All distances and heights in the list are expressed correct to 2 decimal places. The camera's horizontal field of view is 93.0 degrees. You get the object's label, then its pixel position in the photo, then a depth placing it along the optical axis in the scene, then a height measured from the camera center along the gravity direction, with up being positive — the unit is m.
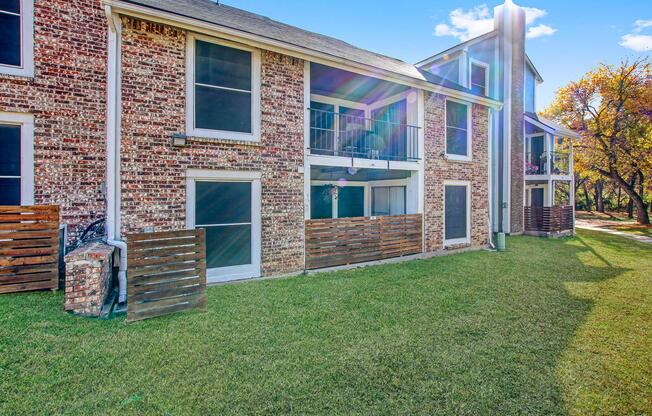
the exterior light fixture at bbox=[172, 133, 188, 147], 5.91 +1.33
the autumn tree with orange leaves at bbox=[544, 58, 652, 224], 18.88 +5.82
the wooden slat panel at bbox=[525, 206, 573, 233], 15.26 -0.46
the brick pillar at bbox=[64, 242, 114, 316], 4.23 -1.04
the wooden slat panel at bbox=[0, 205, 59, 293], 4.86 -0.65
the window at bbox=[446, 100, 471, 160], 10.42 +2.72
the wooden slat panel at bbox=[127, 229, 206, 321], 4.36 -0.96
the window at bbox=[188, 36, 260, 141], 6.25 +2.49
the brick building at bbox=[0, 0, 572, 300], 5.52 +1.76
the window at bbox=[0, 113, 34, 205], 5.44 +0.83
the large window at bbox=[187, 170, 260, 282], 6.30 -0.20
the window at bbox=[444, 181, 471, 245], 10.32 -0.10
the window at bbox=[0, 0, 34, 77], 5.45 +3.05
